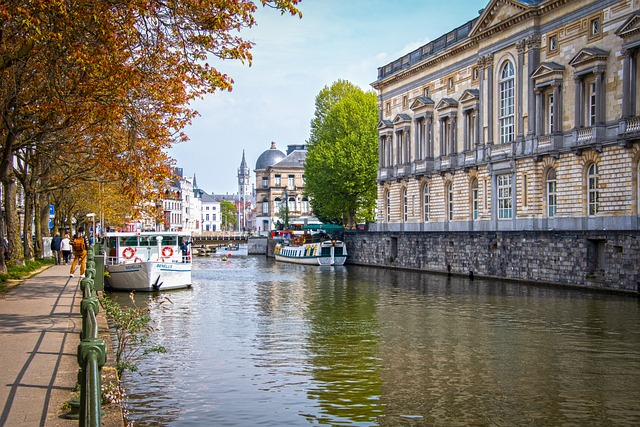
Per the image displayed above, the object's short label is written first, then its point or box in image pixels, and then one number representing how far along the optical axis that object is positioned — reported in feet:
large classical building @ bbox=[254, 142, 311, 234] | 521.65
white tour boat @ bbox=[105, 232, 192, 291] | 125.29
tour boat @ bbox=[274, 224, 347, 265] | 231.50
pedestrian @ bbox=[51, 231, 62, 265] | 149.48
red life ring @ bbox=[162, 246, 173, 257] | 134.31
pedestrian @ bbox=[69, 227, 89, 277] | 107.34
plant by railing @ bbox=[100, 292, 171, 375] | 47.85
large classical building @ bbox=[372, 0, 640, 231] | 130.72
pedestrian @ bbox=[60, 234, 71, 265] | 151.59
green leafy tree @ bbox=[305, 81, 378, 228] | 247.50
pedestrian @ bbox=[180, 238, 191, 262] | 139.33
